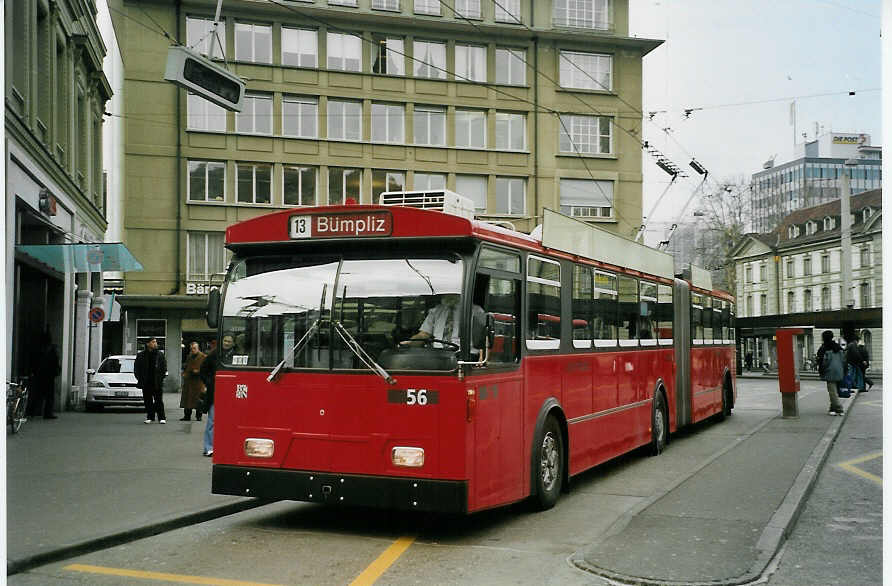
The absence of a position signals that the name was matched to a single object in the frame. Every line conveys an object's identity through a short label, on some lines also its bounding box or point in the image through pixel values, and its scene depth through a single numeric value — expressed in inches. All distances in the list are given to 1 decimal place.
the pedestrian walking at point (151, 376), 826.2
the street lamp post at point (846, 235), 705.0
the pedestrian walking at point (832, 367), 822.5
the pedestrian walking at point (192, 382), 690.8
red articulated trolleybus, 309.1
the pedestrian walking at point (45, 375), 815.1
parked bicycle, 664.5
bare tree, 1679.4
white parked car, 991.6
